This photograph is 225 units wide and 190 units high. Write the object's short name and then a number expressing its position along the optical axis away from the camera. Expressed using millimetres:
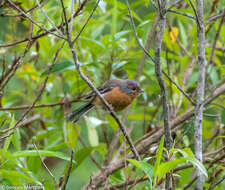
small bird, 11276
